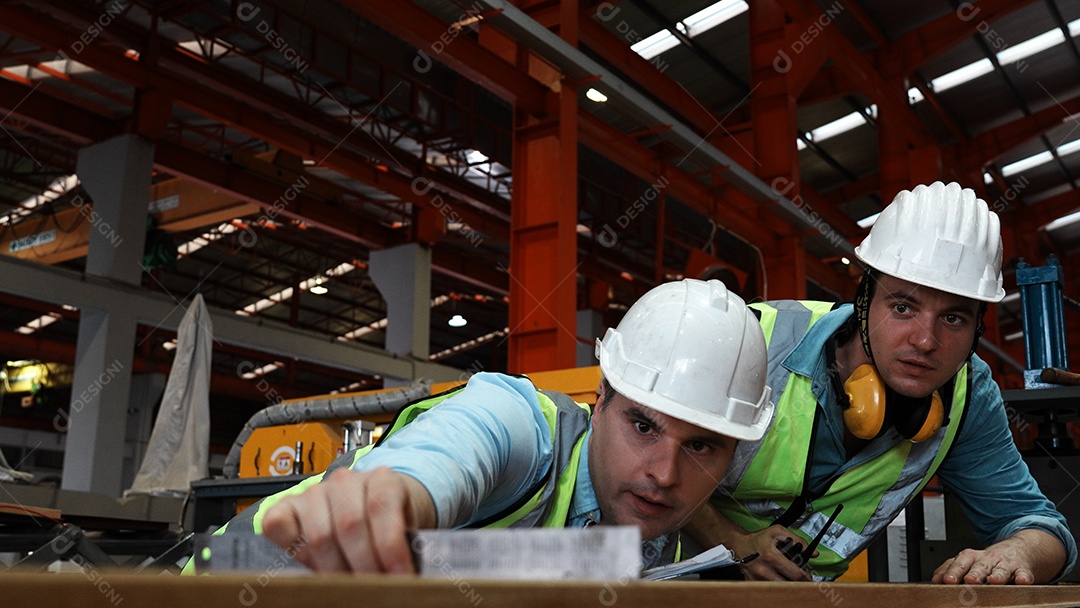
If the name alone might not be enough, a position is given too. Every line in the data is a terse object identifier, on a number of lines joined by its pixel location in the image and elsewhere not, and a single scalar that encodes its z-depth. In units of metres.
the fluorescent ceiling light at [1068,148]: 17.80
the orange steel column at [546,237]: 8.20
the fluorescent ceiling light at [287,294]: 20.78
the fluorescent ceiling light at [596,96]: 8.62
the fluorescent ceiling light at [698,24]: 13.07
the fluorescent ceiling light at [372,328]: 22.94
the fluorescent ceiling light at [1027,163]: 18.20
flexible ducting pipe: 6.87
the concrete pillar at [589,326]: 17.64
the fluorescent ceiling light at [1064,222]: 20.50
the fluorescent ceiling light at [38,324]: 21.11
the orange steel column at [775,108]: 11.91
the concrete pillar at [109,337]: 10.49
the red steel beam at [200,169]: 11.91
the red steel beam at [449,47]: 7.67
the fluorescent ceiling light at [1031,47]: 14.79
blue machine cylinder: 4.18
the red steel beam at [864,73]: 12.06
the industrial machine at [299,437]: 6.29
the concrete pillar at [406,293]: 14.69
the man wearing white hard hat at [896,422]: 2.59
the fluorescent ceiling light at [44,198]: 15.89
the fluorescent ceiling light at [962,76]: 15.63
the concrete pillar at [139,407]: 18.61
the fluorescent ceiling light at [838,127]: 16.50
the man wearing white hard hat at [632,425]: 1.75
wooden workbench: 0.59
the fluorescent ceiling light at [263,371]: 24.76
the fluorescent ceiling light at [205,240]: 18.09
